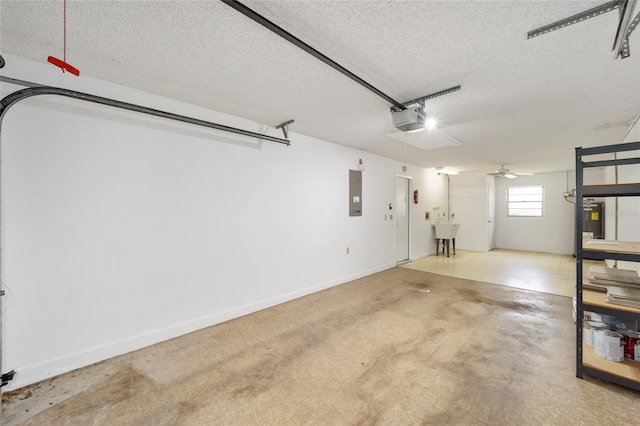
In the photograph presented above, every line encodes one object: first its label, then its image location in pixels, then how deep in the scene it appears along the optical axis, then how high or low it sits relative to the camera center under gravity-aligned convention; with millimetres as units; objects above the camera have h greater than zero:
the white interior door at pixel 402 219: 6027 -187
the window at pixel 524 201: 7688 +317
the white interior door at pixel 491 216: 7672 -157
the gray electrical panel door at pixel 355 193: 4695 +351
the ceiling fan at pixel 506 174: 6500 +1086
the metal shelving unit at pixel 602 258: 1774 -391
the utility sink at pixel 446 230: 6984 -529
